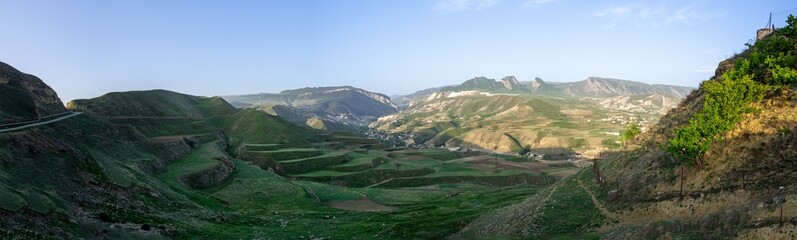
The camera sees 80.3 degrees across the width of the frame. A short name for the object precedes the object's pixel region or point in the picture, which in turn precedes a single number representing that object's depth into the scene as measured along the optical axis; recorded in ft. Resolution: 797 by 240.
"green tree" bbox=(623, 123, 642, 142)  214.07
